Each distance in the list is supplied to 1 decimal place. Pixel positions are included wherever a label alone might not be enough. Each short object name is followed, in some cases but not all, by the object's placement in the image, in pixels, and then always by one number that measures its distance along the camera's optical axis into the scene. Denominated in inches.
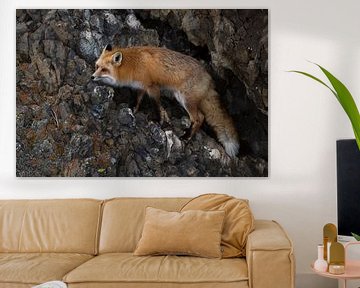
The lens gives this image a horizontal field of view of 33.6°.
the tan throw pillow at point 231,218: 148.2
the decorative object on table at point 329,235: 138.2
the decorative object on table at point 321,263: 135.0
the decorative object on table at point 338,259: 131.3
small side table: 129.7
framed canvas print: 174.7
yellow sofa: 130.7
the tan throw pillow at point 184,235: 144.9
